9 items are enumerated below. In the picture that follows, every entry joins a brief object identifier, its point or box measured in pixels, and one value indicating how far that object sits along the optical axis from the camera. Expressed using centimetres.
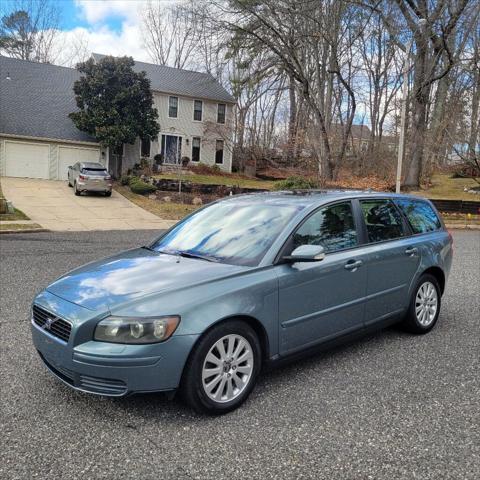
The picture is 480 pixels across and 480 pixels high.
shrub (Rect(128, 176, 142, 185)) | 2543
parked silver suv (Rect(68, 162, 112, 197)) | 2362
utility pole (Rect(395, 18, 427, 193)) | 1883
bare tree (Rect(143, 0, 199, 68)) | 4616
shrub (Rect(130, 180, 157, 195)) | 2397
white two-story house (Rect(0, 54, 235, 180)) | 2942
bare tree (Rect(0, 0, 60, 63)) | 4090
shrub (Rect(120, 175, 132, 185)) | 2714
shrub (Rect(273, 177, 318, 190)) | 2077
